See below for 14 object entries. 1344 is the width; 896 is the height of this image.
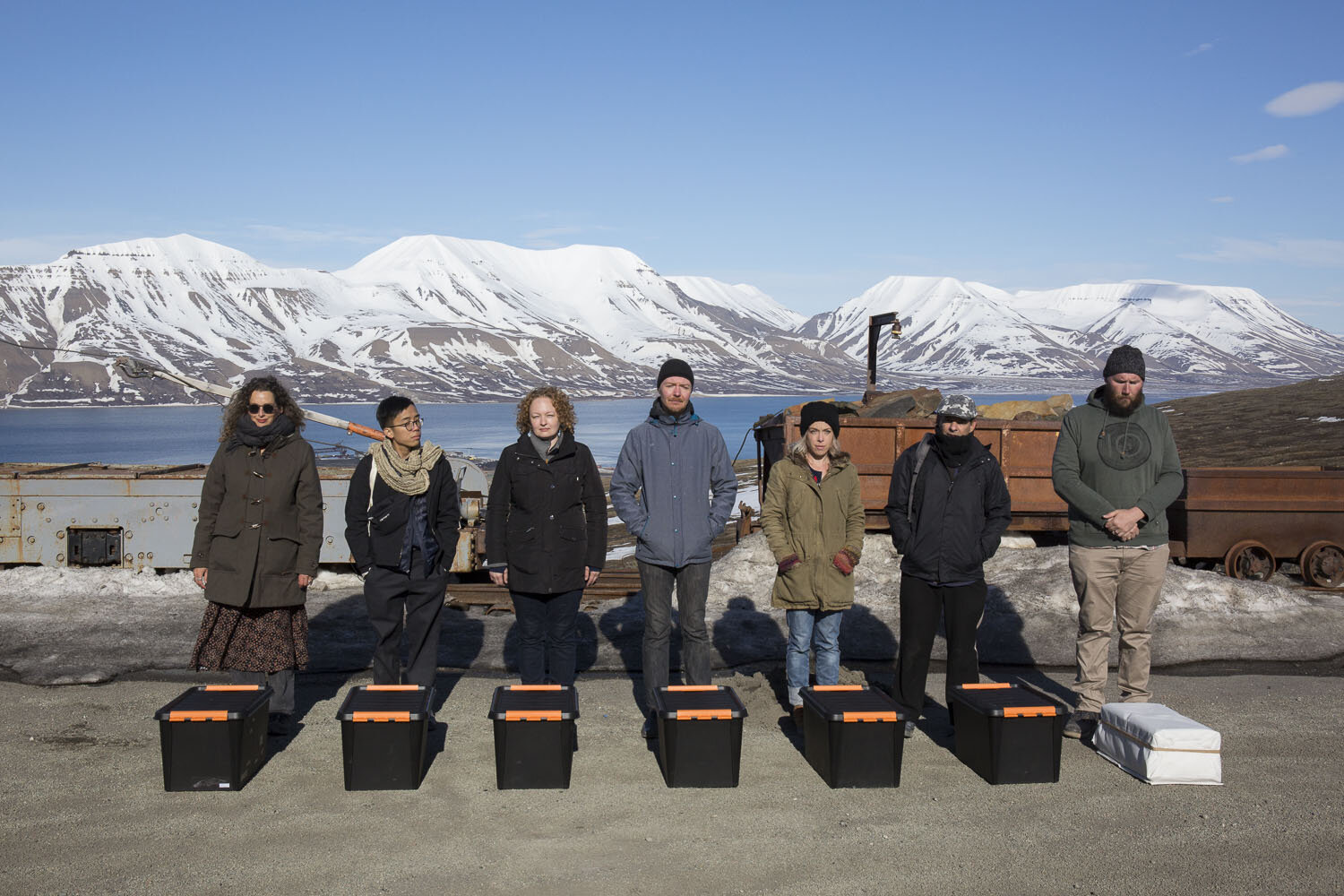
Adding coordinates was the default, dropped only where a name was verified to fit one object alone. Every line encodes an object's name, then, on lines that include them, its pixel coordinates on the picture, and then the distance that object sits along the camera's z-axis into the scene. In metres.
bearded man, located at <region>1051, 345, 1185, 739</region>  5.26
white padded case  4.79
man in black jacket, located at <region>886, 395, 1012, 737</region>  5.42
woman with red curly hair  5.45
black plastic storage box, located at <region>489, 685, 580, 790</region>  4.67
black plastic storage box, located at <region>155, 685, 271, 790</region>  4.58
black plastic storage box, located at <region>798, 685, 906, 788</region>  4.74
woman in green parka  5.54
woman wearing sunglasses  5.32
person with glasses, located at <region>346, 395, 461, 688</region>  5.47
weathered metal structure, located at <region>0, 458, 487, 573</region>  10.41
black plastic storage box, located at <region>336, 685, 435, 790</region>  4.63
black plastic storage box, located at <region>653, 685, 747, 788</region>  4.73
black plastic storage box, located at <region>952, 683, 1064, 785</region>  4.81
